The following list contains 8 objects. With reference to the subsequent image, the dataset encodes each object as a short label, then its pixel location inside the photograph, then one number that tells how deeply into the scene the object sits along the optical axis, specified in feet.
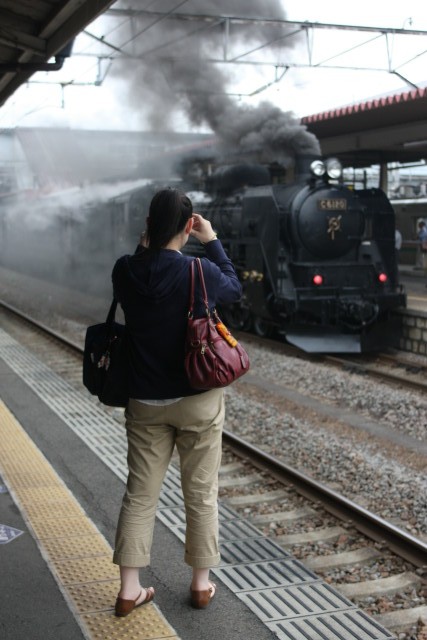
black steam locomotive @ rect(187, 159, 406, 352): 37.47
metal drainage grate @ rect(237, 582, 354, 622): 10.41
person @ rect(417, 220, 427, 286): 61.75
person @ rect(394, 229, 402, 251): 44.83
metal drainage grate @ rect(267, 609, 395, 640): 9.80
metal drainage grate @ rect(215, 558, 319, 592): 11.55
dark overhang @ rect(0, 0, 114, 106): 19.79
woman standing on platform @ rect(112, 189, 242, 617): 9.30
